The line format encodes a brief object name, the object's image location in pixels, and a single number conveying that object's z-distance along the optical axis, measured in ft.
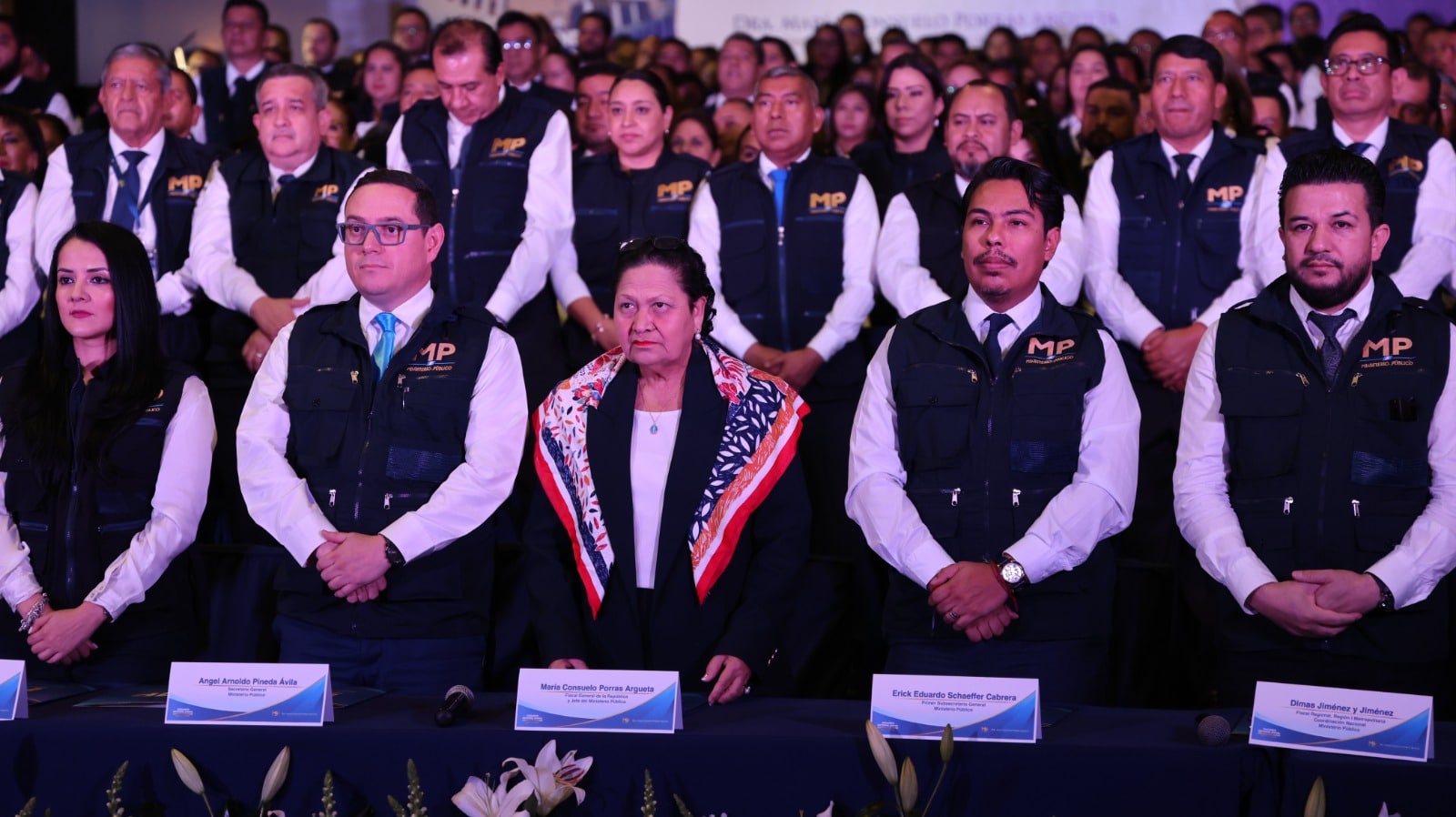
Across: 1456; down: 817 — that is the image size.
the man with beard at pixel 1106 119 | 17.85
